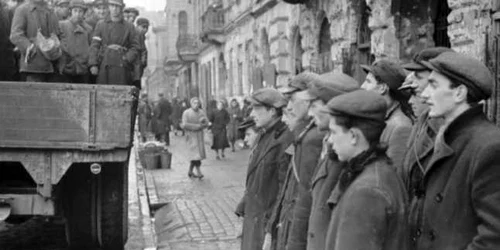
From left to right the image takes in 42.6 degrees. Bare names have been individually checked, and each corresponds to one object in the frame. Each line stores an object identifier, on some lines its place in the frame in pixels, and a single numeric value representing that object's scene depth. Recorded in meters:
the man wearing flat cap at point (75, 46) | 7.57
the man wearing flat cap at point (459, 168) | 2.60
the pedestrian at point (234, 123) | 19.03
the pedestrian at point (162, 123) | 20.44
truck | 5.42
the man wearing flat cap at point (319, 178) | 3.11
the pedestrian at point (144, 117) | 22.08
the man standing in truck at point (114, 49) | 7.97
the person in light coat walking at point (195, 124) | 13.73
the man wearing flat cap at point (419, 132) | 3.22
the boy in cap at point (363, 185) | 2.60
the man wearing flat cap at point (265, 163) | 4.83
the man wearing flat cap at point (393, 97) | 3.75
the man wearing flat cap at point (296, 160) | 3.86
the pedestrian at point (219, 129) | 16.83
